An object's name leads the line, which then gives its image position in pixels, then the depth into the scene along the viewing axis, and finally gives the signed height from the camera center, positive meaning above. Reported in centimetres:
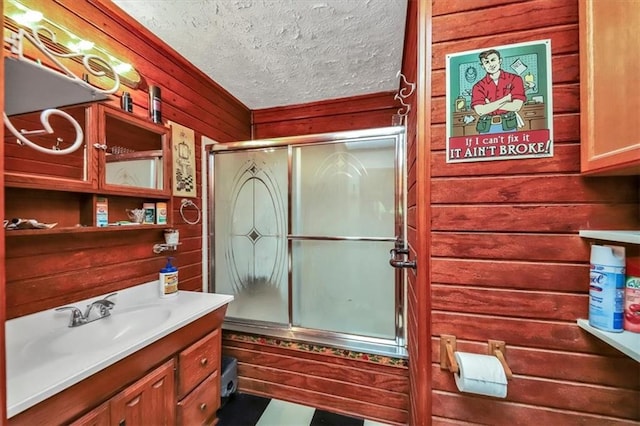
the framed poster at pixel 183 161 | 172 +36
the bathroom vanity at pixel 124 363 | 78 -56
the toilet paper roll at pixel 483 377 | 74 -49
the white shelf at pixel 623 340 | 58 -32
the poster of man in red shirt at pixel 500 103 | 76 +33
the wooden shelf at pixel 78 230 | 94 -8
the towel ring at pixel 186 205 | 182 +5
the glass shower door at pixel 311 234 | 191 -19
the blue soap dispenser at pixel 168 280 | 156 -43
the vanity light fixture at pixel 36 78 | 73 +43
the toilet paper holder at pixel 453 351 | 78 -46
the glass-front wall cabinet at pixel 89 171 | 100 +19
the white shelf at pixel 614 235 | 60 -7
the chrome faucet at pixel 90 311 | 116 -48
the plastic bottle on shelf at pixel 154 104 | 153 +66
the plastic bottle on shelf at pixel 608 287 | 67 -21
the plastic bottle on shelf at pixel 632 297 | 65 -22
